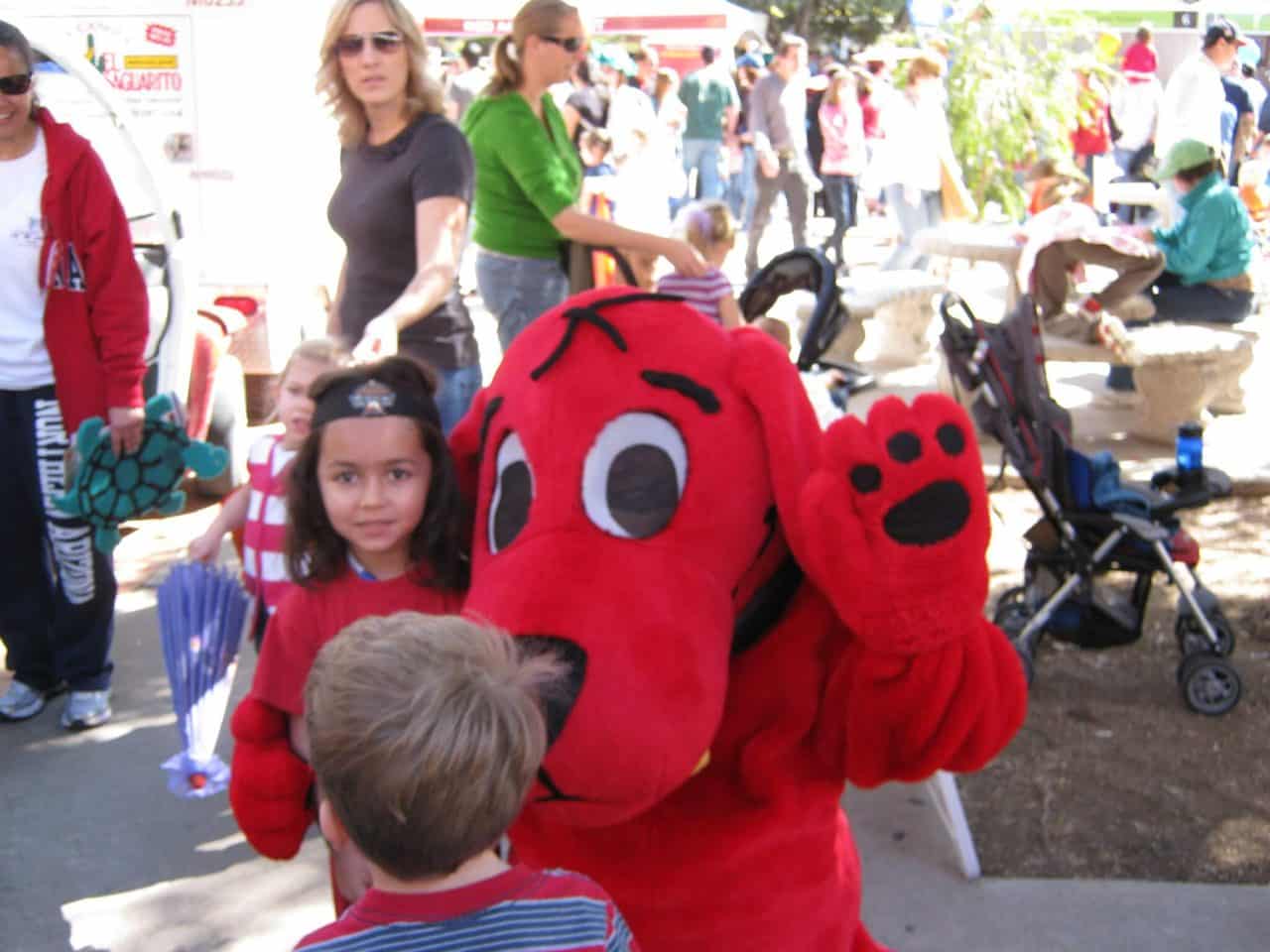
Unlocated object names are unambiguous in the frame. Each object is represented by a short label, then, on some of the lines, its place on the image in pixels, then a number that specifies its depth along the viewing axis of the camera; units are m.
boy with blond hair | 1.49
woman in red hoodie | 4.15
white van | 7.19
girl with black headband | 2.46
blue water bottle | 4.85
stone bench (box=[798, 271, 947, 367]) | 9.52
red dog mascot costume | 1.99
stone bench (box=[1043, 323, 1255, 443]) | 7.75
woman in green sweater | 4.32
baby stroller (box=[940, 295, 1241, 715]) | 4.80
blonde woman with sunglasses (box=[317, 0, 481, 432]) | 3.46
